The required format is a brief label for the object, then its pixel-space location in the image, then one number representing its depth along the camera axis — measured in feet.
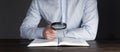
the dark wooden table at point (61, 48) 4.75
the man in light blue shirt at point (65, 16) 6.69
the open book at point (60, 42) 5.14
